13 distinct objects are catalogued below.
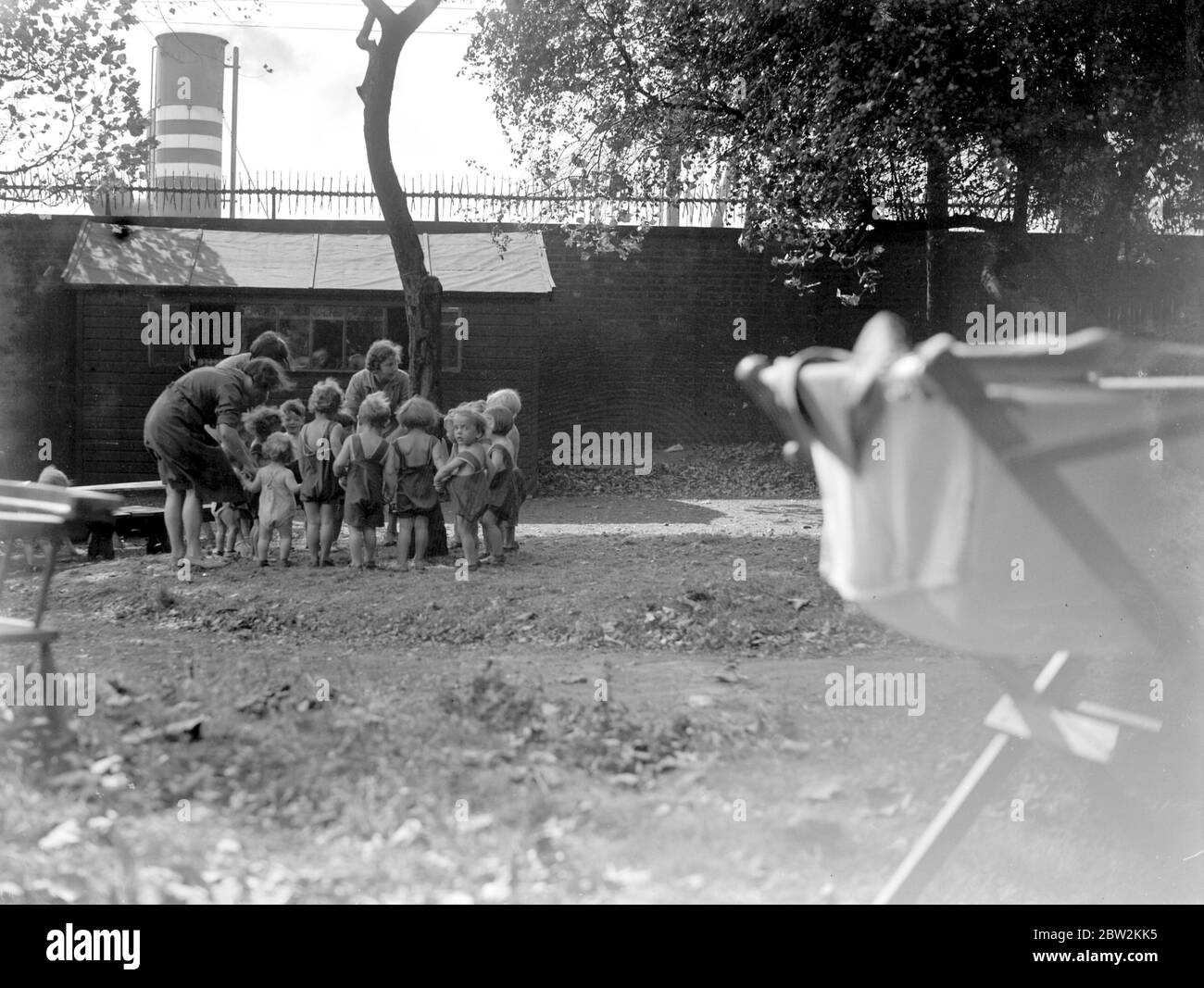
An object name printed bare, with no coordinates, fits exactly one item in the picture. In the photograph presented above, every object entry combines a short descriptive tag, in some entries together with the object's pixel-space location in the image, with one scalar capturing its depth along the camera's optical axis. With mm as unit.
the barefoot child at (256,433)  10797
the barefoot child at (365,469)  10273
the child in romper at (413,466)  10406
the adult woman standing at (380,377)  11312
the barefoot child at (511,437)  10828
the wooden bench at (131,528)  12242
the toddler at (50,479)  10727
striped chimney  30922
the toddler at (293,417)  11361
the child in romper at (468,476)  10102
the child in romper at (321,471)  10562
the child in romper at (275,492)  10547
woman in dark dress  10078
